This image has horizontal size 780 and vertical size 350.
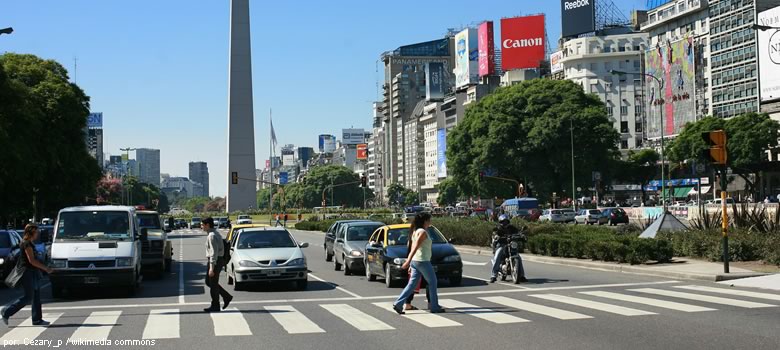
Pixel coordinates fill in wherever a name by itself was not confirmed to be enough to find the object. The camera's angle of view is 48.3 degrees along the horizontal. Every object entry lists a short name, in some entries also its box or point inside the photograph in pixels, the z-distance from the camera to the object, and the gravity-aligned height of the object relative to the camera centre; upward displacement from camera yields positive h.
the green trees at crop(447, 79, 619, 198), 74.06 +5.58
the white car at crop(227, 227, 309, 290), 18.45 -1.11
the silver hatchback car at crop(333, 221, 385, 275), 23.25 -1.06
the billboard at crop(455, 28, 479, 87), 152.75 +26.97
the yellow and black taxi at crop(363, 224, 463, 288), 18.75 -1.13
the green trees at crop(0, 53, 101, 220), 41.50 +3.82
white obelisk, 88.31 +11.22
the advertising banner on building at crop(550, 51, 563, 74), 130.25 +21.28
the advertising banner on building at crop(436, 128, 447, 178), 169.60 +10.25
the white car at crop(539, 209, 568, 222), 60.06 -0.89
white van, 17.31 -0.78
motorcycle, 19.62 -1.25
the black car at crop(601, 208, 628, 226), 57.78 -0.99
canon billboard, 123.44 +22.93
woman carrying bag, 13.18 -0.98
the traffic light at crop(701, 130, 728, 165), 19.14 +1.16
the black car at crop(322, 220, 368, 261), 29.08 -1.11
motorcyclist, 19.73 -0.81
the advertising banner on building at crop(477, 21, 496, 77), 138.12 +25.72
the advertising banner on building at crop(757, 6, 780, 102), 76.50 +12.80
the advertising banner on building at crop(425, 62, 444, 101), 190.88 +27.40
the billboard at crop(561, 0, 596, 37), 125.81 +27.12
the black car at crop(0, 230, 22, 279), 21.58 -0.85
